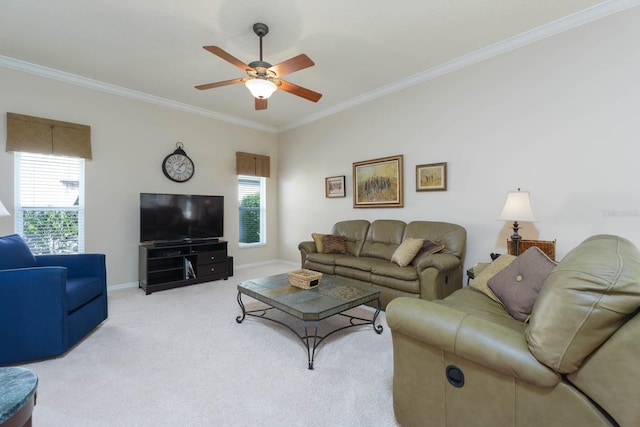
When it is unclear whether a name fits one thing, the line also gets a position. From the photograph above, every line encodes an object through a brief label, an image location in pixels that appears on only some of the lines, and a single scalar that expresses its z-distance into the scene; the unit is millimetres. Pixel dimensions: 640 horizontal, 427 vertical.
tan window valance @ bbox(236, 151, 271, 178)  5523
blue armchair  2117
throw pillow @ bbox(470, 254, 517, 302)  2208
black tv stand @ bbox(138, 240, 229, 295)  4117
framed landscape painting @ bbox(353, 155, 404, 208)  4234
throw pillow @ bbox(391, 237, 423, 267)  3301
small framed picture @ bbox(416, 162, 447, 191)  3742
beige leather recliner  939
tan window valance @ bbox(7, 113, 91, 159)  3434
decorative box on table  2748
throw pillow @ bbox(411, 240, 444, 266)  3248
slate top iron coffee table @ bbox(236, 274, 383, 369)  2215
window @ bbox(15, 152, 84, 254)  3586
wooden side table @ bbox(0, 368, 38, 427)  924
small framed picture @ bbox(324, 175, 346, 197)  5035
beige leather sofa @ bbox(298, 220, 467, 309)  2945
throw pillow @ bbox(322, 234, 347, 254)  4223
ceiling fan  2431
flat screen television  4230
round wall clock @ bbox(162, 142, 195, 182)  4711
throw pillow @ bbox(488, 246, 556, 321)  1751
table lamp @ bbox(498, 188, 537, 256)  2699
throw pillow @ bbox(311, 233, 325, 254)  4285
